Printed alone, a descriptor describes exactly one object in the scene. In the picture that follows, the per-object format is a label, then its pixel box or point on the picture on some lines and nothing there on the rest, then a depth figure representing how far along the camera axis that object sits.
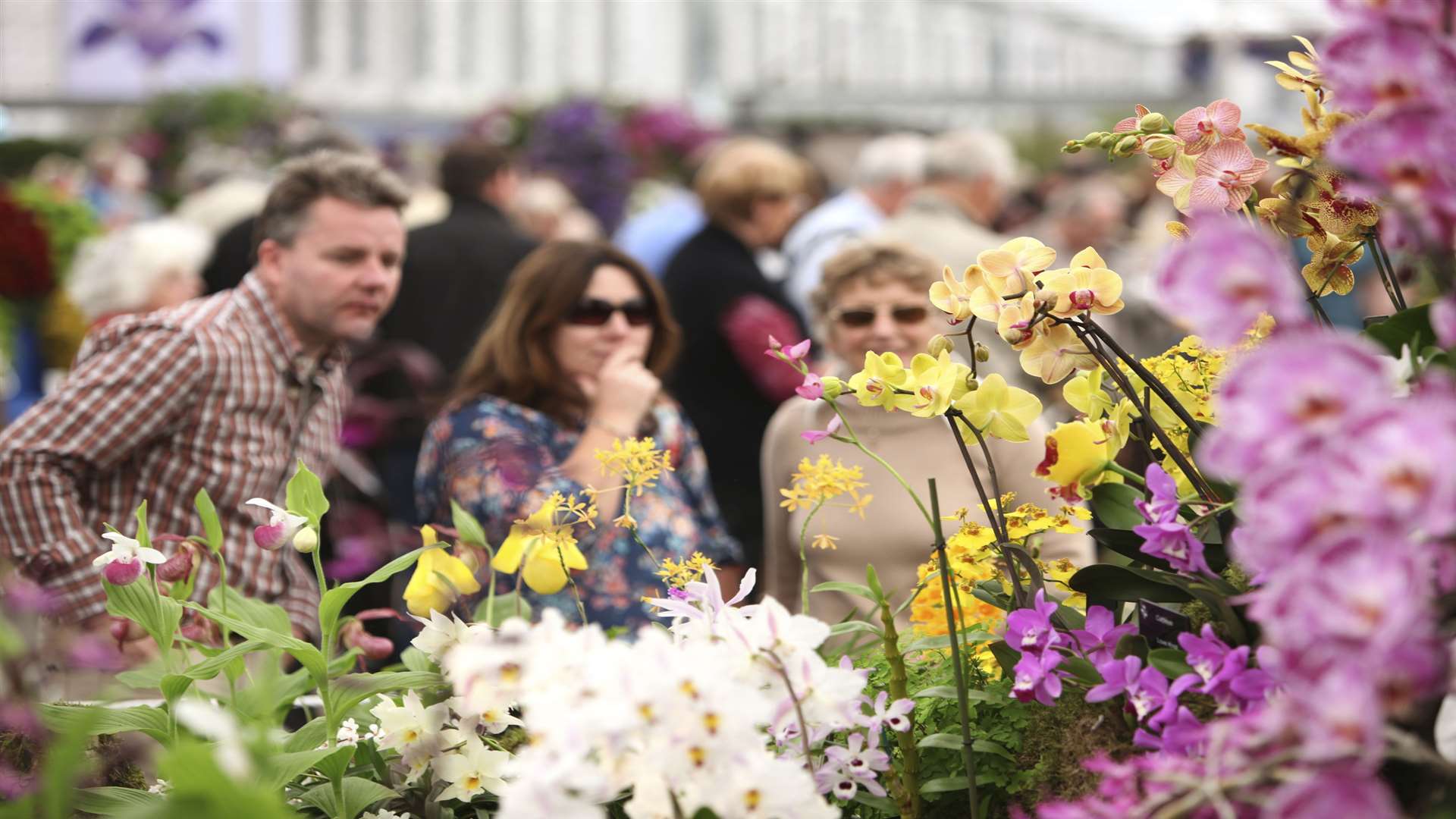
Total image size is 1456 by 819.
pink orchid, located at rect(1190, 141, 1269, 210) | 6.36
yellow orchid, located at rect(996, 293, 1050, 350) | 6.26
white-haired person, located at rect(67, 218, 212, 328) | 8.92
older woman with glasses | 7.83
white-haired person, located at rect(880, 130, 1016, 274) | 8.93
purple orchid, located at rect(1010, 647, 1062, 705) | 5.95
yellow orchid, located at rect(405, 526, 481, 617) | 6.96
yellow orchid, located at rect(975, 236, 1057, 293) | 6.36
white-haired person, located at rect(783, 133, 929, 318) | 9.15
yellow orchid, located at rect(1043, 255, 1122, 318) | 6.26
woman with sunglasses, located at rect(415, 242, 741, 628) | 7.75
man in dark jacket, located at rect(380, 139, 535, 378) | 9.14
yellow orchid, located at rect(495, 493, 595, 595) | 6.94
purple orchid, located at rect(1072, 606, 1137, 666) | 6.06
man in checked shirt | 7.54
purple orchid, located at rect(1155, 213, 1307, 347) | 3.93
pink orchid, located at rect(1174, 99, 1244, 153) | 6.42
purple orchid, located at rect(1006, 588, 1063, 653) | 6.00
